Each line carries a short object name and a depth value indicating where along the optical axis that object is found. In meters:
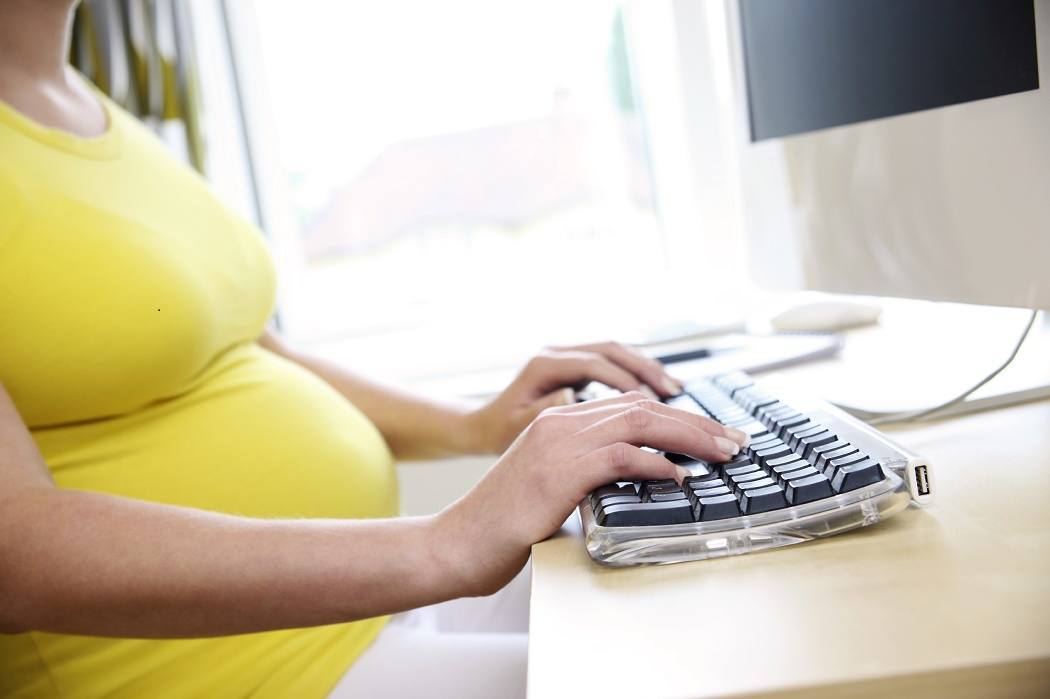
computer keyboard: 0.45
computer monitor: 0.57
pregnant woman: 0.55
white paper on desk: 1.01
